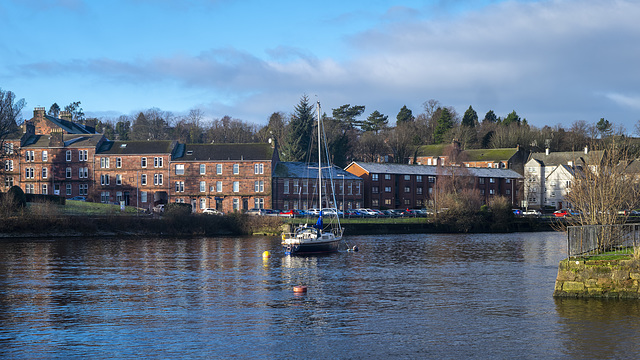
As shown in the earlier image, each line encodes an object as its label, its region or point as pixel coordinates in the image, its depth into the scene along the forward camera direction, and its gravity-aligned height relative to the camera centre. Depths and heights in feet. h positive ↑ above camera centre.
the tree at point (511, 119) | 632.38 +73.09
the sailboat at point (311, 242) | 189.06 -13.07
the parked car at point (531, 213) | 377.17 -11.18
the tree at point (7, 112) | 306.35 +41.56
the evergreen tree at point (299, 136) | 438.40 +41.43
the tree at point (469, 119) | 594.69 +69.54
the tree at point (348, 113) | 600.23 +76.27
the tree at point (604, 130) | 543.18 +57.31
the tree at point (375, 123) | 620.12 +69.22
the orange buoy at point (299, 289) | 119.03 -16.54
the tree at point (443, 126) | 593.01 +62.21
